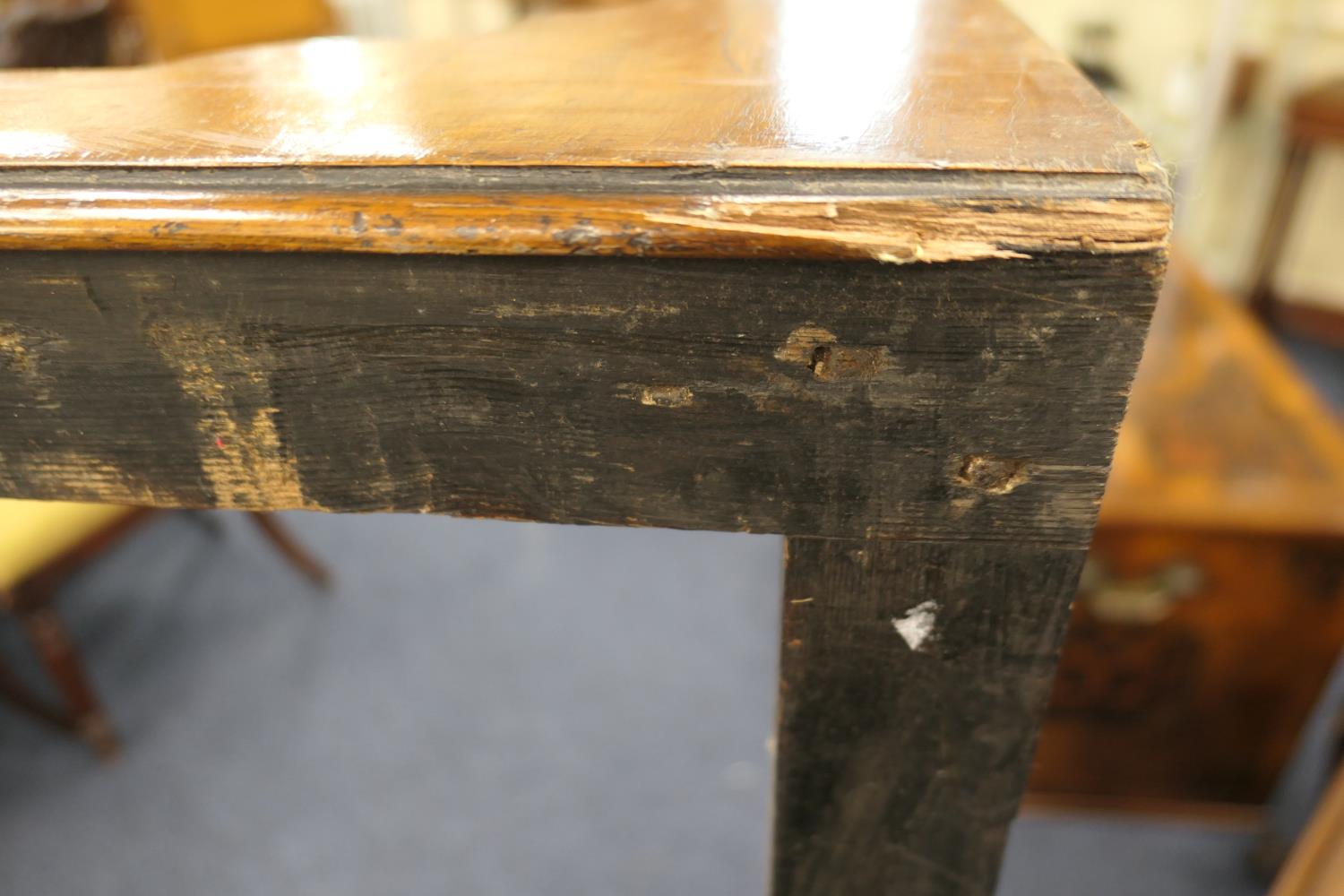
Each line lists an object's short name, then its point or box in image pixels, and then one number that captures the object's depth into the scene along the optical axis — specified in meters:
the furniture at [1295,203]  1.99
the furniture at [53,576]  1.27
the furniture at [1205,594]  1.04
